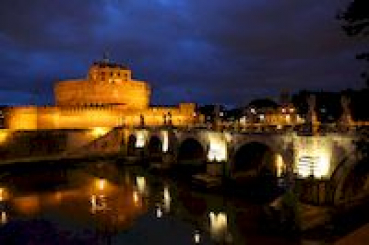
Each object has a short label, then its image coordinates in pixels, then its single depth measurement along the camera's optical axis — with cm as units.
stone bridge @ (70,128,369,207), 2166
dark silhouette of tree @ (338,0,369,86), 1005
